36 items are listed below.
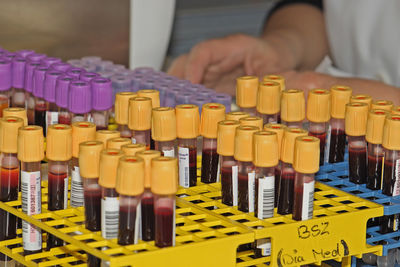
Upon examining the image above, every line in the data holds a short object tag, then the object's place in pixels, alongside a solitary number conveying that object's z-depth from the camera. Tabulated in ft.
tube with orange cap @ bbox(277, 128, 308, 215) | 3.19
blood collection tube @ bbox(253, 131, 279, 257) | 3.14
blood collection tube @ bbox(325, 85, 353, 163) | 3.53
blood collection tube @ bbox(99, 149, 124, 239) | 3.02
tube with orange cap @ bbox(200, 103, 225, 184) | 3.35
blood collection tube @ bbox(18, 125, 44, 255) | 3.14
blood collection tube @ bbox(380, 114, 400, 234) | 3.29
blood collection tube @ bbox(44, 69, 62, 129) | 3.56
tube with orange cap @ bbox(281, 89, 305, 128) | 3.42
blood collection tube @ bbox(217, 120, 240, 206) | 3.24
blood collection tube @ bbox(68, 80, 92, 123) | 3.47
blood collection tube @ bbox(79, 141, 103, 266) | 3.07
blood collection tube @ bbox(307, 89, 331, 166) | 3.45
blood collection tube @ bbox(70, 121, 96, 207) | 3.19
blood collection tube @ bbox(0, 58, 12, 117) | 3.69
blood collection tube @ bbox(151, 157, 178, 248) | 2.99
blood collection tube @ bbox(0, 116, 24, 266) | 3.19
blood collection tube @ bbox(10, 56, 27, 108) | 3.72
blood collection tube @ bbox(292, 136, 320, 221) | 3.13
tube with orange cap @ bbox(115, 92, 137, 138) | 3.44
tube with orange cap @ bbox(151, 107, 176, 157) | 3.25
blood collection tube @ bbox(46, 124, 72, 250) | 3.16
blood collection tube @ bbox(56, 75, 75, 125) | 3.51
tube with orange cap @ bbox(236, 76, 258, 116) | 3.62
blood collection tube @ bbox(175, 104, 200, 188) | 3.32
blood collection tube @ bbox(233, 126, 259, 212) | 3.18
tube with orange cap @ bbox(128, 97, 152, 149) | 3.32
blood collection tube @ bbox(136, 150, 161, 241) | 3.05
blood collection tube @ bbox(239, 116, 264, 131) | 3.28
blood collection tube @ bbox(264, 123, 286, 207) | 3.23
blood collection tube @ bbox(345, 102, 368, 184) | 3.40
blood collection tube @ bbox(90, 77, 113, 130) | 3.49
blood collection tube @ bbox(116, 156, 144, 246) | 2.97
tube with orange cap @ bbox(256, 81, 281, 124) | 3.51
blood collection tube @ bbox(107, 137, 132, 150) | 3.11
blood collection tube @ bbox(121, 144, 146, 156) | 3.06
